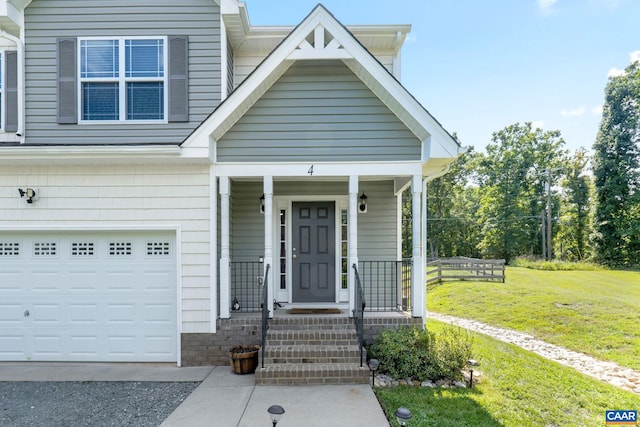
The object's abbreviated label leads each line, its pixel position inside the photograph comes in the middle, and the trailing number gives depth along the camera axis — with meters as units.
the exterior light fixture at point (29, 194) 5.84
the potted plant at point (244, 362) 5.38
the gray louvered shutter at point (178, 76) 6.08
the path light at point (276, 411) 3.07
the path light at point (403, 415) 3.06
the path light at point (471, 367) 5.04
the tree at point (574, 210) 28.61
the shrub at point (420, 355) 5.16
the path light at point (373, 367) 4.93
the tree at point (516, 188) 29.47
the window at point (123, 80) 6.14
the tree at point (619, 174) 21.67
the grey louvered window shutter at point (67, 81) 6.07
